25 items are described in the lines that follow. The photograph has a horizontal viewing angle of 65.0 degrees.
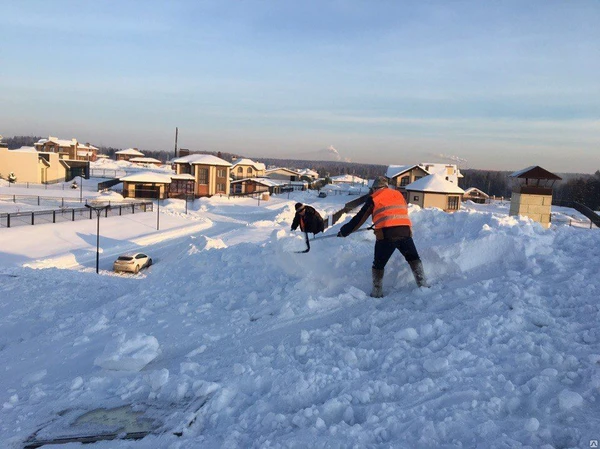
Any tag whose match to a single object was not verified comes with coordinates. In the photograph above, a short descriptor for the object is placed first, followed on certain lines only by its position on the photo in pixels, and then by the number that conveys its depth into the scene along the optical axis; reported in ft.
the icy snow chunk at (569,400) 11.72
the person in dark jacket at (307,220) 29.94
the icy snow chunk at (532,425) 10.96
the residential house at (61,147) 295.28
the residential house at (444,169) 177.27
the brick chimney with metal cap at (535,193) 68.54
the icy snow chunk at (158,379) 15.49
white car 67.40
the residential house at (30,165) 198.29
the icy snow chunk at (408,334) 16.51
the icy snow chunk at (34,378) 17.12
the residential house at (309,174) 378.83
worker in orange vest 21.91
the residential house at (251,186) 224.74
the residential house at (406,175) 171.94
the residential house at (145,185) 164.45
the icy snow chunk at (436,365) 14.10
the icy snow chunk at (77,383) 16.06
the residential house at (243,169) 247.91
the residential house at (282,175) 342.03
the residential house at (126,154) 343.42
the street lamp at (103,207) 114.59
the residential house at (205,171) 181.78
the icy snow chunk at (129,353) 17.13
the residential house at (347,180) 368.03
